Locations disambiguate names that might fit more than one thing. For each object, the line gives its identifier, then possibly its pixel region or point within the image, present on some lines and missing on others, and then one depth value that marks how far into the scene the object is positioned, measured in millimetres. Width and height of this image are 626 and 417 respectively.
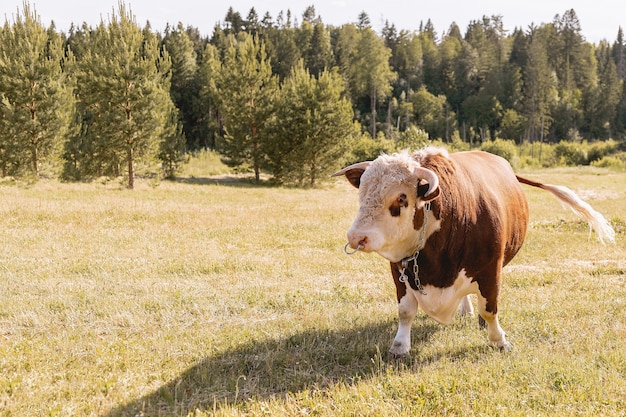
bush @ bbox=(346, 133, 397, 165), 52888
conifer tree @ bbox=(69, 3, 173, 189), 27812
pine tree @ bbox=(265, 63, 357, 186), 36500
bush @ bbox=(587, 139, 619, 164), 68062
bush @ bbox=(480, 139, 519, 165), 60259
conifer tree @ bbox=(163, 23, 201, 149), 65750
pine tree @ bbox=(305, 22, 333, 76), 85375
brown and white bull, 4625
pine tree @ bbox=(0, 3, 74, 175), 27719
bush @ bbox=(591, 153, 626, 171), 57150
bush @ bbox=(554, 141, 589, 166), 67750
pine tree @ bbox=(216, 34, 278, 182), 37969
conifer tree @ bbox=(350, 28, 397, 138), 82625
